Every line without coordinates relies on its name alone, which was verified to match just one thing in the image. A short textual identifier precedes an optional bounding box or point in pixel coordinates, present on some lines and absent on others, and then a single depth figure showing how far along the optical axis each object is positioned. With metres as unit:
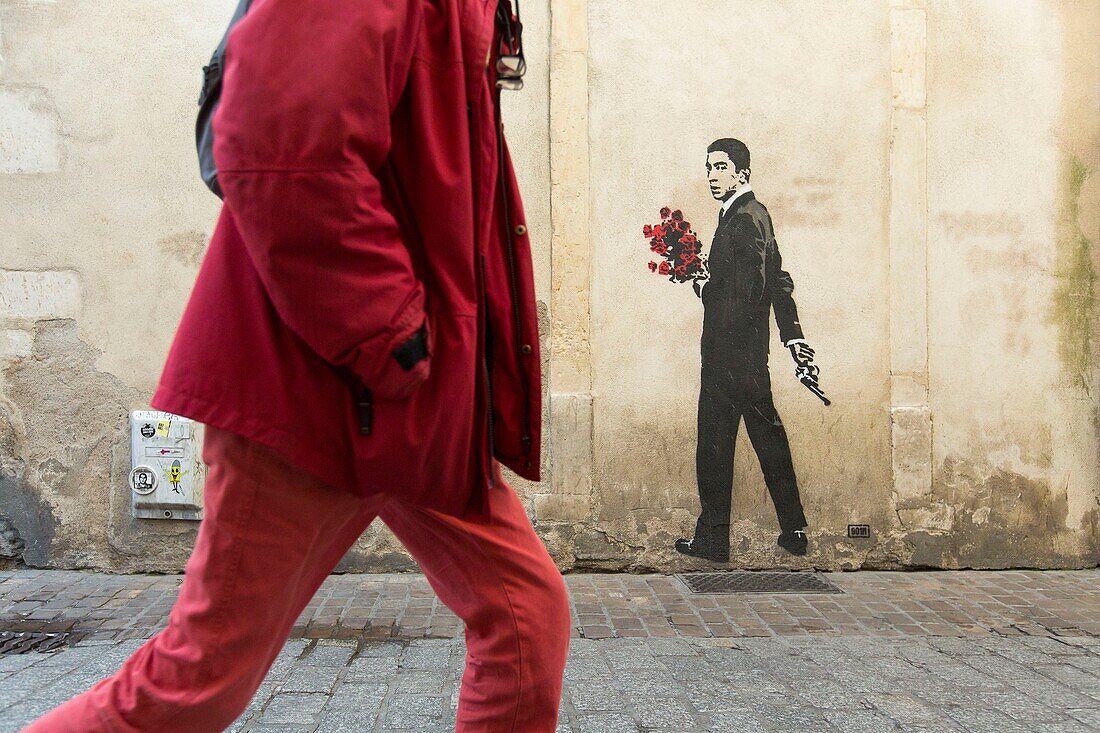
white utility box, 5.16
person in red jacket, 1.49
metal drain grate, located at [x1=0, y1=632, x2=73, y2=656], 3.76
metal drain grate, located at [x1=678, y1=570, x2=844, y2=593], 4.91
